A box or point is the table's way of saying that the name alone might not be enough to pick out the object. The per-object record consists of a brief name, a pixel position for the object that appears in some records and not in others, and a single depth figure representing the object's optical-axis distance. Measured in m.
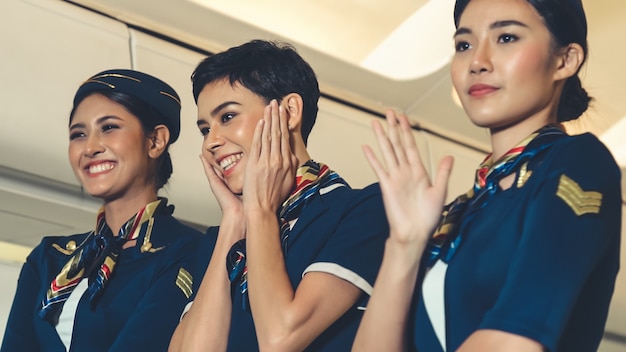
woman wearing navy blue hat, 2.38
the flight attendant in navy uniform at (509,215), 1.74
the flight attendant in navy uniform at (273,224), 2.03
